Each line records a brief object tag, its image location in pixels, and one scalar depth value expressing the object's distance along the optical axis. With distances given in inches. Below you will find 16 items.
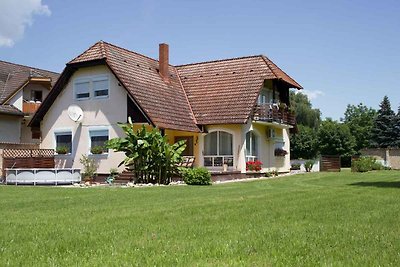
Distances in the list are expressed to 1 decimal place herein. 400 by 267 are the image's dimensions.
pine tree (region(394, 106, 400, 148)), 2316.7
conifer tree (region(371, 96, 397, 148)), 2321.6
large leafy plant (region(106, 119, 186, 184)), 886.4
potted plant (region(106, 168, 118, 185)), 982.8
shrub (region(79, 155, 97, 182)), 997.8
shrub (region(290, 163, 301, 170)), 1638.8
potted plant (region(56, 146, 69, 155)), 1112.2
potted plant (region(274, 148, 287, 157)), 1331.4
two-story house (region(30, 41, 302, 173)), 1065.5
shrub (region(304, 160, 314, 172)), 1513.3
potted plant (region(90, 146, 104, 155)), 1067.3
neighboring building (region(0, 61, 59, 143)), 1224.2
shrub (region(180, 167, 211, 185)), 883.4
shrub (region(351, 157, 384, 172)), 1417.3
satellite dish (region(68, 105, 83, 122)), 1108.5
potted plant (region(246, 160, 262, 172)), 1163.3
